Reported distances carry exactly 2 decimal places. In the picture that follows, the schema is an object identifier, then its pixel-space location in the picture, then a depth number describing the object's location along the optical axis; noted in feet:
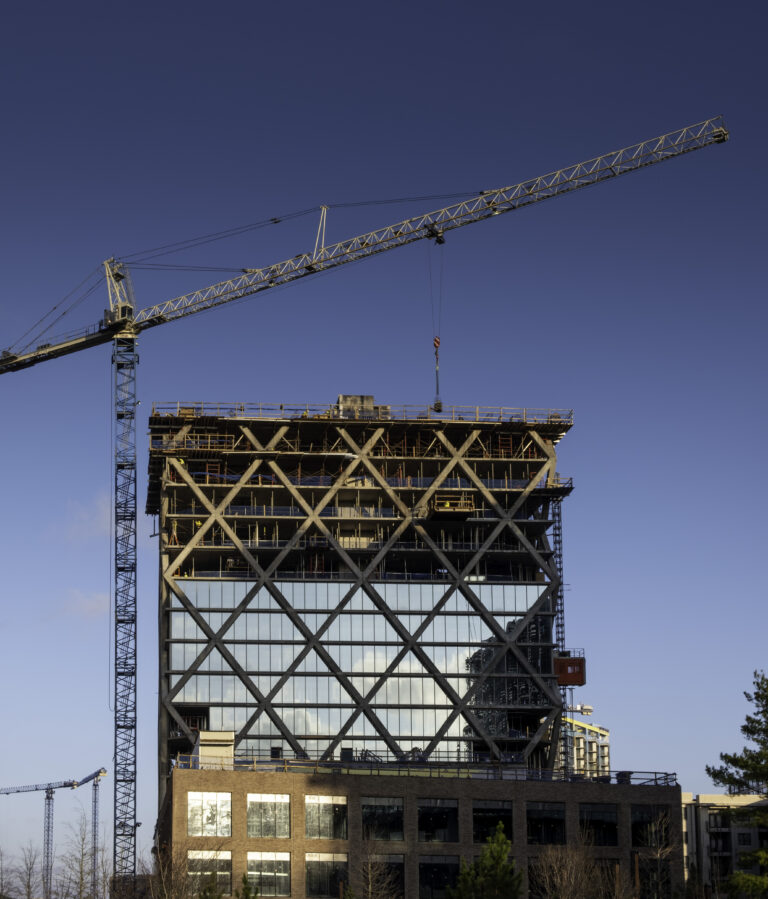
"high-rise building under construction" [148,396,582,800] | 559.79
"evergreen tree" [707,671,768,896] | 339.16
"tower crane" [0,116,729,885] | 575.38
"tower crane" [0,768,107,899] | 405.98
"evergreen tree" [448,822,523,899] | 307.46
